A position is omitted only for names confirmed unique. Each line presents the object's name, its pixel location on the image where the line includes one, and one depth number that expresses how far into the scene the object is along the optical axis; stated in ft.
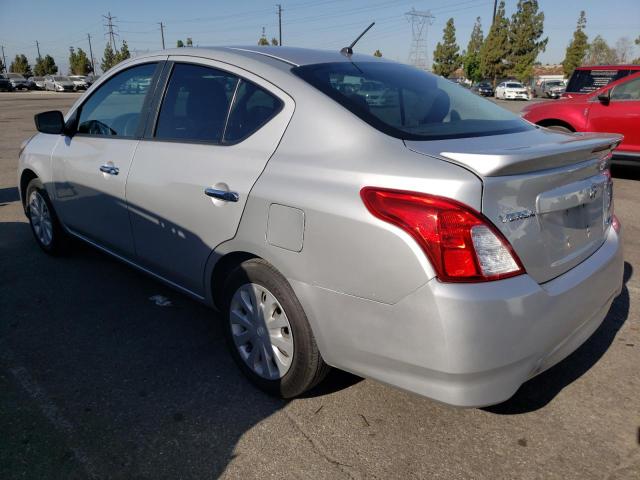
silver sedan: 6.24
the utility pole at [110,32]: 288.59
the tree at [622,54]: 254.06
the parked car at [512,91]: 135.64
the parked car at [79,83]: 162.55
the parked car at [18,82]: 172.86
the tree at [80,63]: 253.03
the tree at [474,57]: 211.41
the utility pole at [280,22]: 225.50
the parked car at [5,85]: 165.27
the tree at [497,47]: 190.90
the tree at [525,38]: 189.47
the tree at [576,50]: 189.47
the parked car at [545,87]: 135.44
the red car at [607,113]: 25.70
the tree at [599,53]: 252.81
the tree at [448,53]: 224.12
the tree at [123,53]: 252.69
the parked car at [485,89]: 155.60
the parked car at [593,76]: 34.63
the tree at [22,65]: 272.72
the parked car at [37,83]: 181.63
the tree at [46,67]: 265.13
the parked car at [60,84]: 160.15
